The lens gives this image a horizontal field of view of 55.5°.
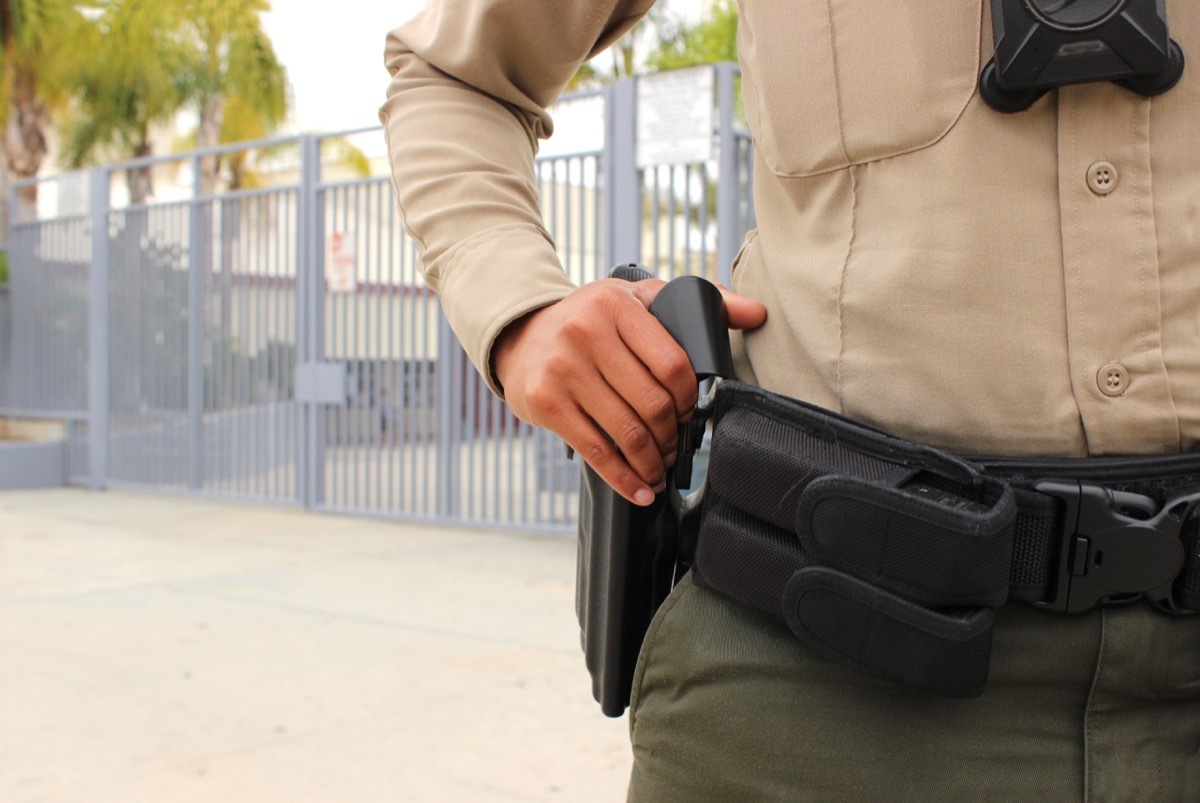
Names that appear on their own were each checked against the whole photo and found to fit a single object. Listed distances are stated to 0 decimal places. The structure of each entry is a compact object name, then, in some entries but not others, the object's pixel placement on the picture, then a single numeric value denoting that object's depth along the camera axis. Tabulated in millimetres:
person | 826
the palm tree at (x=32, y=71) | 11016
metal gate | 5938
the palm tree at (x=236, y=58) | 13961
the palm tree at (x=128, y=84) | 12625
